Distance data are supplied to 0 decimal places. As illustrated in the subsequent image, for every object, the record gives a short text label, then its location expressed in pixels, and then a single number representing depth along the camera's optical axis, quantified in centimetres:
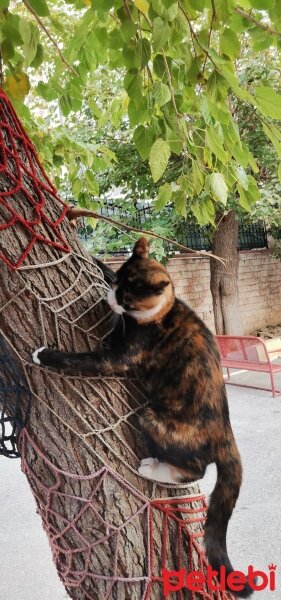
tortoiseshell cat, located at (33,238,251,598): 106
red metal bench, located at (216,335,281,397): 567
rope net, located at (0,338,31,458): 99
